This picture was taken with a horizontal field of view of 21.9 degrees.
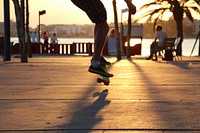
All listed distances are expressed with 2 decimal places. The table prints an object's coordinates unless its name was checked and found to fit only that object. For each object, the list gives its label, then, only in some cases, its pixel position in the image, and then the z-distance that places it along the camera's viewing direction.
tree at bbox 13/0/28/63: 17.47
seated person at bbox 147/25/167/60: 21.30
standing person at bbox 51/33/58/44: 42.34
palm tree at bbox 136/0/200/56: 37.38
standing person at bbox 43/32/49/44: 41.64
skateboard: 7.49
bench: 20.88
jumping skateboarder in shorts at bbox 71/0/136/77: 6.91
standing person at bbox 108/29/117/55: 32.07
